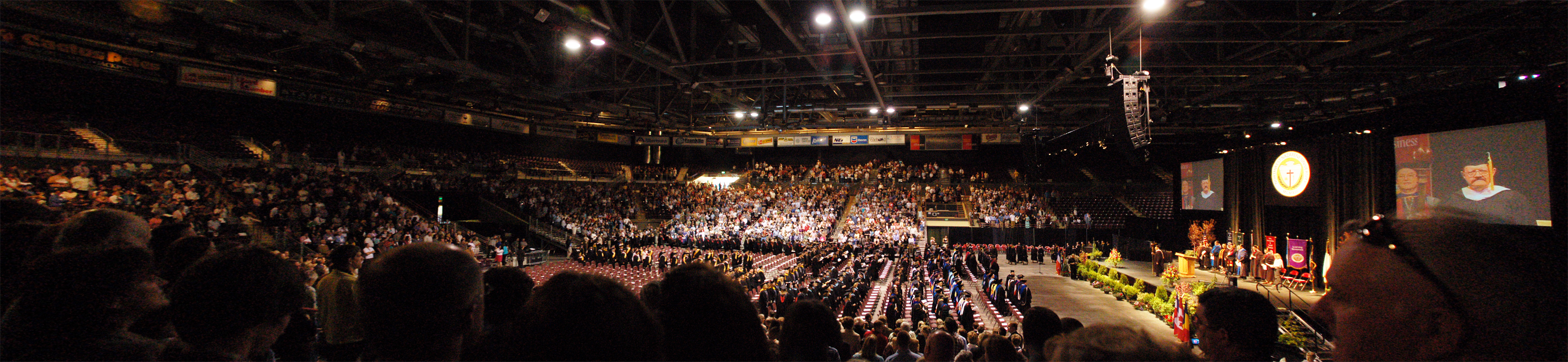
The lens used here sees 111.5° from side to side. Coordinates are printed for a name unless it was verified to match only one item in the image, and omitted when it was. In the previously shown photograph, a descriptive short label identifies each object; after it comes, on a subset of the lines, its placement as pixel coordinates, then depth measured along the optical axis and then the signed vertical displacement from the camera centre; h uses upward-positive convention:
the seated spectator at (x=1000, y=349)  3.23 -0.90
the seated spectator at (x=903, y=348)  4.02 -1.15
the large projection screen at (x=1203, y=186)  15.45 +0.58
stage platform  10.18 -1.92
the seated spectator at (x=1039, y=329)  2.96 -0.71
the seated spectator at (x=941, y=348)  3.70 -1.02
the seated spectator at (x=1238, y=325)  1.64 -0.37
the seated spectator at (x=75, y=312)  1.46 -0.36
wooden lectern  13.97 -1.58
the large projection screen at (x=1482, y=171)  7.91 +0.64
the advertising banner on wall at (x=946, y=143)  25.70 +2.82
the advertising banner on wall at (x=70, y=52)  12.46 +3.30
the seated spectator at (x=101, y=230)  1.83 -0.16
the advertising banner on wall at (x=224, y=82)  14.49 +3.02
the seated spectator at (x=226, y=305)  1.36 -0.30
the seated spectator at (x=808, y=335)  1.84 -0.48
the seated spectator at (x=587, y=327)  0.88 -0.22
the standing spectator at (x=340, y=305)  2.79 -0.67
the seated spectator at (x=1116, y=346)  0.94 -0.26
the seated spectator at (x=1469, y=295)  0.91 -0.15
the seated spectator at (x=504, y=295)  1.82 -0.35
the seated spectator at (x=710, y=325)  1.17 -0.29
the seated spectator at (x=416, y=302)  1.20 -0.25
